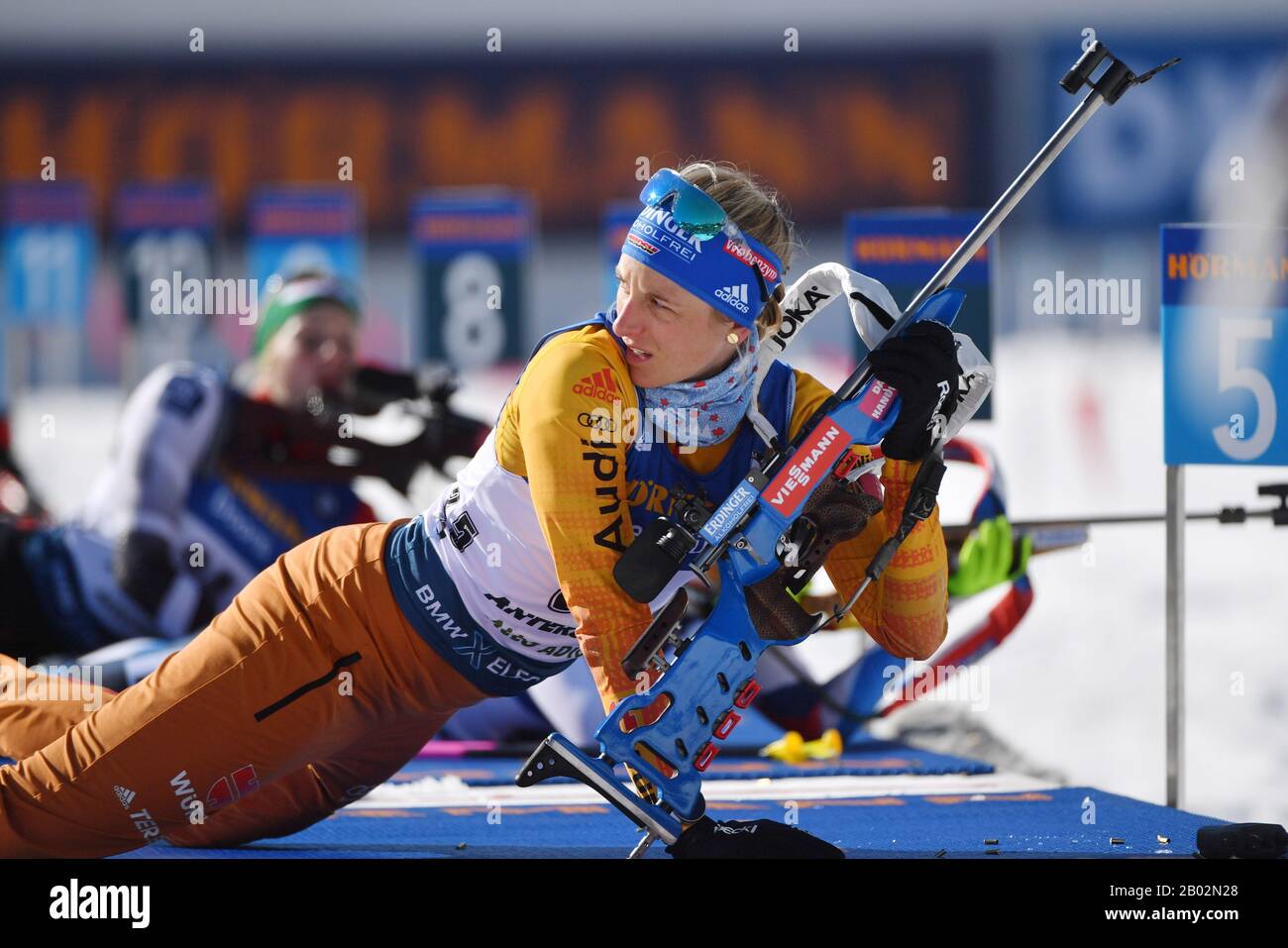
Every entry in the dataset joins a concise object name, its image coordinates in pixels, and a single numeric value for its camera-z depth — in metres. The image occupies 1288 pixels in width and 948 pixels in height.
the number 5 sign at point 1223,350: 8.19
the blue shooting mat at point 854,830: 6.57
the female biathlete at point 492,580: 5.26
